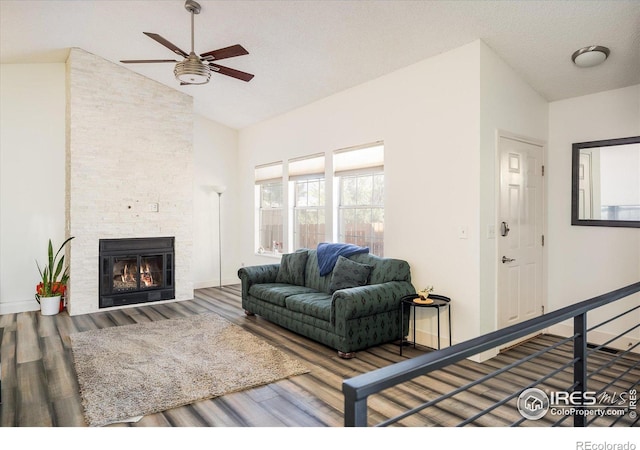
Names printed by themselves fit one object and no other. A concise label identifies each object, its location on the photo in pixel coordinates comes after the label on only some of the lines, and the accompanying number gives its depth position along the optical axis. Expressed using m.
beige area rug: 2.85
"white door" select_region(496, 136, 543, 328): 3.96
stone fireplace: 5.44
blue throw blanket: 4.66
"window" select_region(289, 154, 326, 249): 5.82
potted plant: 5.37
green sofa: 3.71
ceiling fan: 3.29
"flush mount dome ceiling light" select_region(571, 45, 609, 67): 3.44
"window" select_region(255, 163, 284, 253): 6.75
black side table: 3.71
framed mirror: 3.87
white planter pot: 5.36
